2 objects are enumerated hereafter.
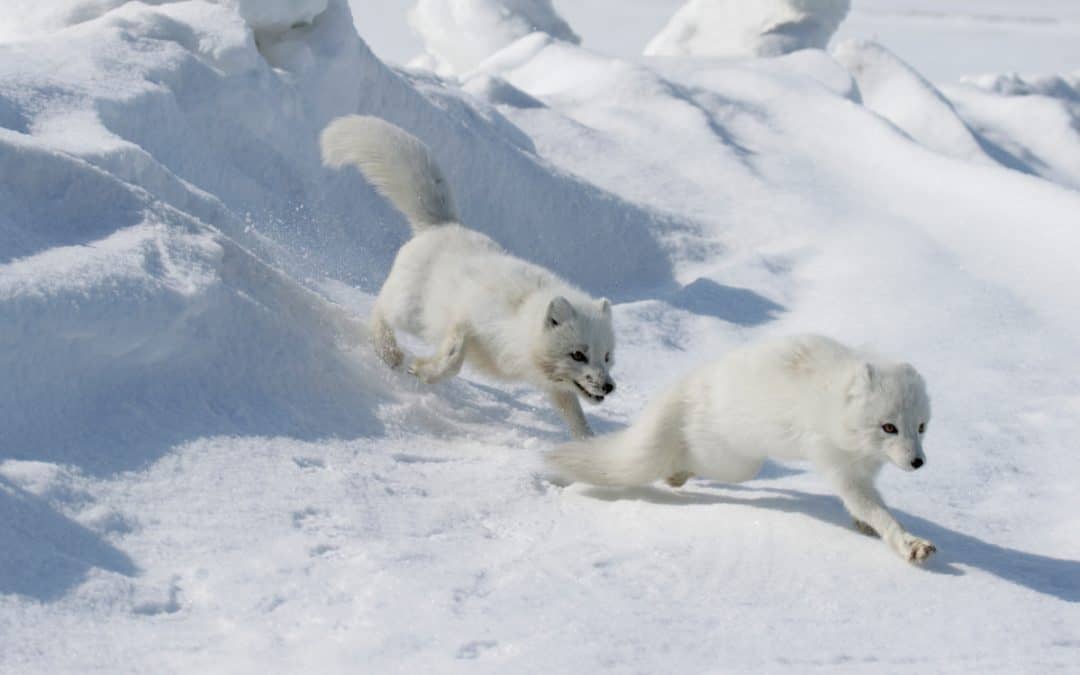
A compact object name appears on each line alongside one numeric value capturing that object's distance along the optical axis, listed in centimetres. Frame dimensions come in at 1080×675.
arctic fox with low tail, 611
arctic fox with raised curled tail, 795
